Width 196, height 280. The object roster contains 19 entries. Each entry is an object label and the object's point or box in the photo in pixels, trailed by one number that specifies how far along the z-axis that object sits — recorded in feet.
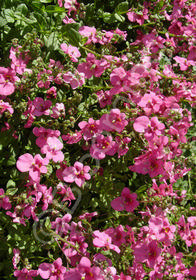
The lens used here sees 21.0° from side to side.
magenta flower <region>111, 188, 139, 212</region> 1.51
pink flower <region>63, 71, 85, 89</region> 1.45
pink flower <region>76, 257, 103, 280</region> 1.28
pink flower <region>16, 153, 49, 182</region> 1.37
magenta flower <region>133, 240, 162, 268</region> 1.42
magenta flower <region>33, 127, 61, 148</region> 1.42
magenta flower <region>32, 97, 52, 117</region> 1.45
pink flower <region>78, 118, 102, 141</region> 1.47
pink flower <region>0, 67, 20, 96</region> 1.37
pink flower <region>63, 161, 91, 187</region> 1.45
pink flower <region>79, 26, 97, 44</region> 1.53
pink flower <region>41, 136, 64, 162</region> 1.41
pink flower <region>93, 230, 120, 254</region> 1.36
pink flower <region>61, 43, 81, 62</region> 1.48
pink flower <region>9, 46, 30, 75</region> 1.41
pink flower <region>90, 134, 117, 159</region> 1.46
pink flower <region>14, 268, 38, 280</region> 1.41
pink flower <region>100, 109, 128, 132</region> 1.42
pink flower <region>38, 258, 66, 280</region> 1.38
